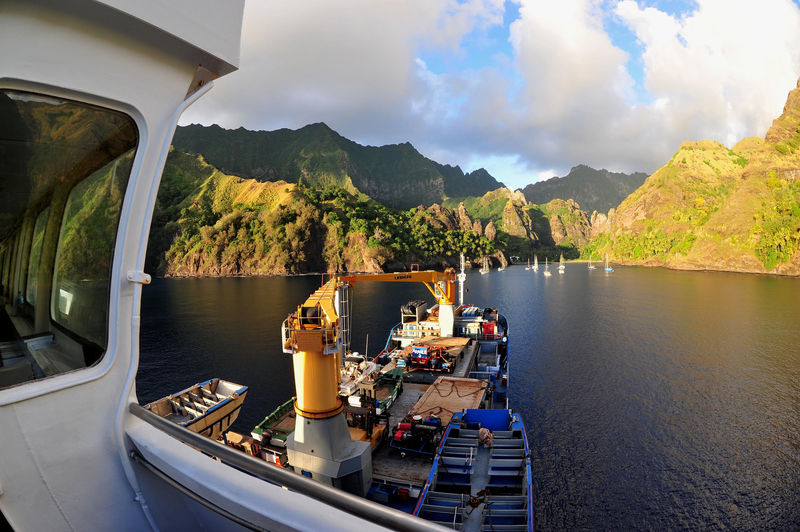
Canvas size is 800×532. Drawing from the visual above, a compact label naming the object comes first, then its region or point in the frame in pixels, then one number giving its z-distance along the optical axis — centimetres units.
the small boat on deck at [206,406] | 2381
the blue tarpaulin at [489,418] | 2156
